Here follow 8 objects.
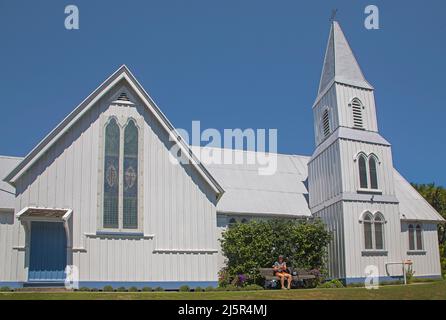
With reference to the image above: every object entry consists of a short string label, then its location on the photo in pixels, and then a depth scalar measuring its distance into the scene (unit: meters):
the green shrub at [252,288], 25.40
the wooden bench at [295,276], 26.80
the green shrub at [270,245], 30.34
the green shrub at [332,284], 28.66
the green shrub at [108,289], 24.54
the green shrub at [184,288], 25.96
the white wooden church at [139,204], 25.67
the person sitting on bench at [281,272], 24.91
